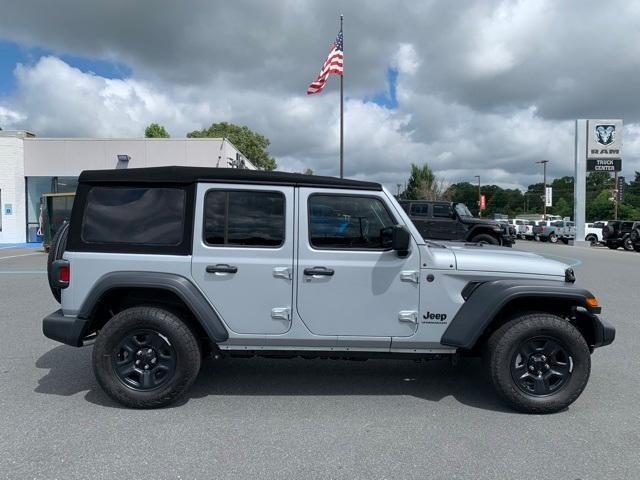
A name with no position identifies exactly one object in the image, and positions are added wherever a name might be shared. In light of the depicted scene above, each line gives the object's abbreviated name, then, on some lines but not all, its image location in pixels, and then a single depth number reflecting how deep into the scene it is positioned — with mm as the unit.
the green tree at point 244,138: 53375
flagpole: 23614
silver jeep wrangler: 4066
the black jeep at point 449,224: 16828
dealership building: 24875
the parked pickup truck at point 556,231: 35566
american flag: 20391
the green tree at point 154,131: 51688
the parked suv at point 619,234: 27734
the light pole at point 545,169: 69812
